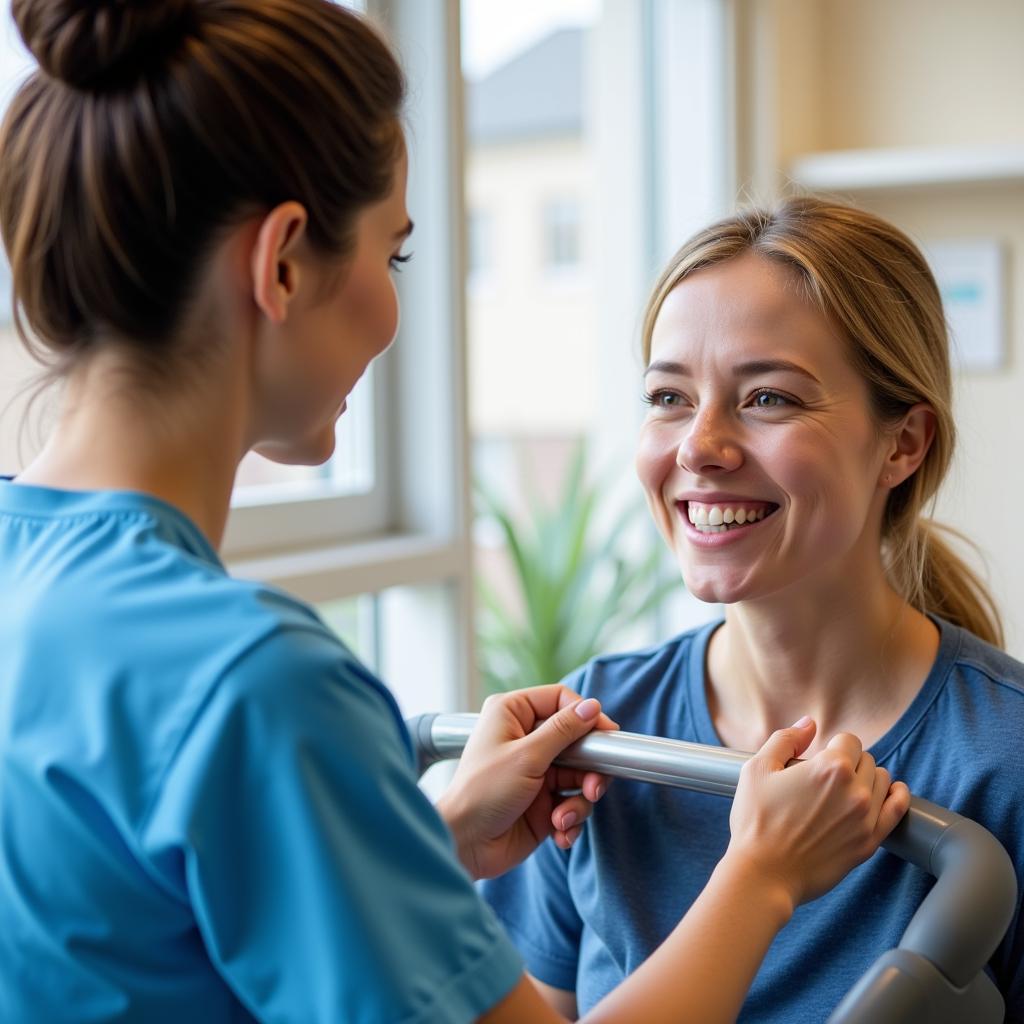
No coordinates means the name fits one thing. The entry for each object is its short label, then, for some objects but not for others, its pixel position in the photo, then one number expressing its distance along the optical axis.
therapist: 0.68
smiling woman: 1.28
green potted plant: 2.92
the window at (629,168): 3.44
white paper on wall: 3.64
